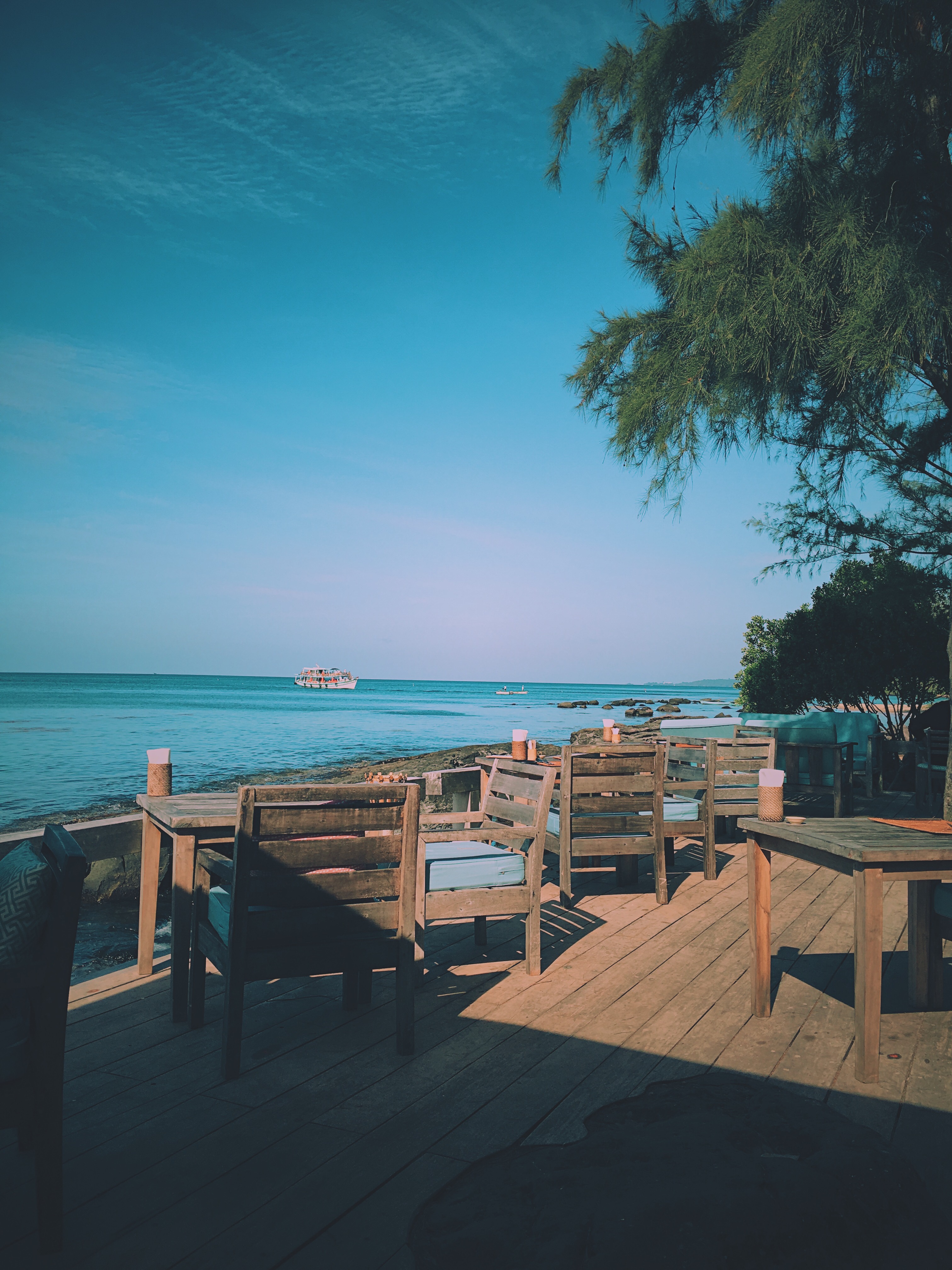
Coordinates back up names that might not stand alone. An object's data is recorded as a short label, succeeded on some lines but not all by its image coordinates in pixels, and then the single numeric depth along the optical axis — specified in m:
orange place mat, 2.42
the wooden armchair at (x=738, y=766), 4.76
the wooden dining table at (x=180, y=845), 2.54
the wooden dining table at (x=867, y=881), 2.09
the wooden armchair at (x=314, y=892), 2.09
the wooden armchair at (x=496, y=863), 2.77
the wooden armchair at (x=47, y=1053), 1.38
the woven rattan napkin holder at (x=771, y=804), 2.57
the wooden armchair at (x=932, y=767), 6.83
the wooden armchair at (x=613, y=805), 3.88
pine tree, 3.79
